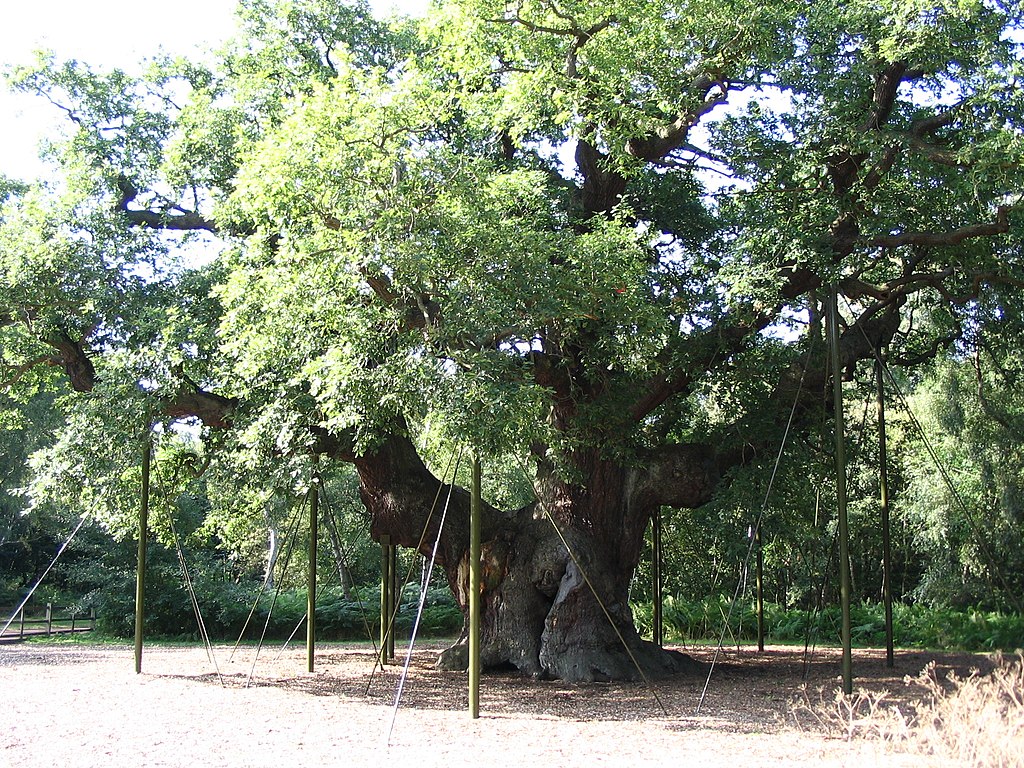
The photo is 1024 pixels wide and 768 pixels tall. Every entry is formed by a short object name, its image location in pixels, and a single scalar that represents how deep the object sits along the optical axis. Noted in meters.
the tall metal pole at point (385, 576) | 13.45
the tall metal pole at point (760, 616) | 16.47
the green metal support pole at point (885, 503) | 12.08
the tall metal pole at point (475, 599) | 8.59
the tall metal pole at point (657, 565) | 15.21
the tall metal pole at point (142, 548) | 12.09
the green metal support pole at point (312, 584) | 12.06
